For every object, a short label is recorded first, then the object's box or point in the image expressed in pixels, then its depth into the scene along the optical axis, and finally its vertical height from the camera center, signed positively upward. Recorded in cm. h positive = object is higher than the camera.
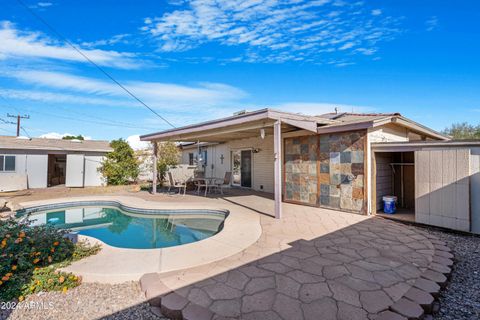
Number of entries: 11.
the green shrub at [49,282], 296 -146
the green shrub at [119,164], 1526 +7
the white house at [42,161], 1354 +20
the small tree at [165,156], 1481 +57
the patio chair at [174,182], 1113 -76
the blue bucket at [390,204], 670 -103
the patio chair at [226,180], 1093 -65
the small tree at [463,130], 2350 +375
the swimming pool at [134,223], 576 -170
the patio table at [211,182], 1073 -83
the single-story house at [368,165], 516 +4
